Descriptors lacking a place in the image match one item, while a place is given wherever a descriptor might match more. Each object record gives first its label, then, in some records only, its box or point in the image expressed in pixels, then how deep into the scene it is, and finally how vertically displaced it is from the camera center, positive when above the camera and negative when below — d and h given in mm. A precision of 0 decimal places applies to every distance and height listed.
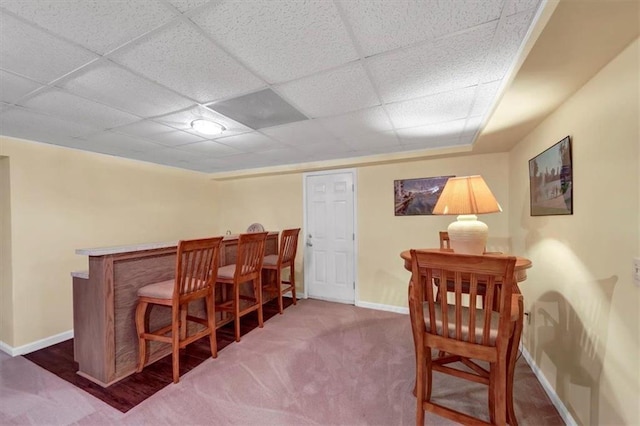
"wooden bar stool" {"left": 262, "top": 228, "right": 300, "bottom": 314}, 3407 -700
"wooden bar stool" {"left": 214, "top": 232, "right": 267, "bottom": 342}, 2656 -656
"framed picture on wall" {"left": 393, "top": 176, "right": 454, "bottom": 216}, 3342 +209
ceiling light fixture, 2219 +773
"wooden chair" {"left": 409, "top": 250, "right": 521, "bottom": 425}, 1277 -643
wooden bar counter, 1963 -750
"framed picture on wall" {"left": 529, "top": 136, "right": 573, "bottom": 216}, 1625 +197
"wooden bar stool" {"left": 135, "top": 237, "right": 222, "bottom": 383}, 1968 -642
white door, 3887 -391
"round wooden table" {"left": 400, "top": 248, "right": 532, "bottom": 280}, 1506 -346
